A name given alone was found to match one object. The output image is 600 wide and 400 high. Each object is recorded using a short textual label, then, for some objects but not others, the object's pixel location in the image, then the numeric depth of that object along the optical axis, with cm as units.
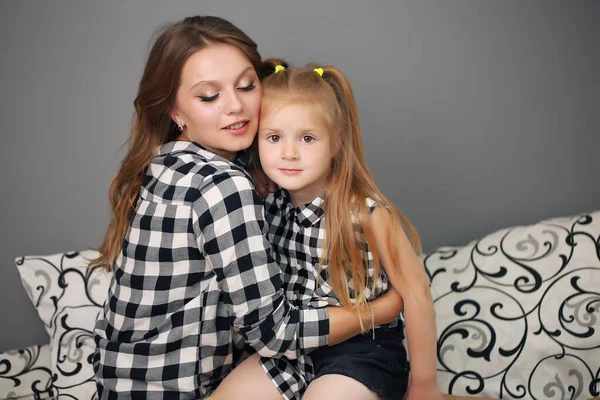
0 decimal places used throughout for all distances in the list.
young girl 123
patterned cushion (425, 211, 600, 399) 149
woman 114
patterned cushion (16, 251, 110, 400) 156
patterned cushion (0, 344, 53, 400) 165
